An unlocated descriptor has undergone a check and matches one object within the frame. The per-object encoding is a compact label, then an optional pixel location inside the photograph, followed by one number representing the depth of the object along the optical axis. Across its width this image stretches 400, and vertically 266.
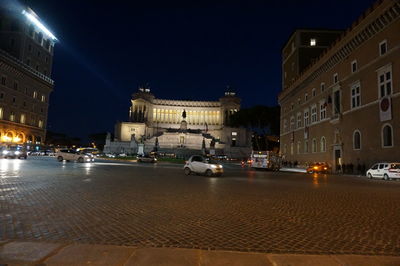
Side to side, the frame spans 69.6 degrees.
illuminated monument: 86.91
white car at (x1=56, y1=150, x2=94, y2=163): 38.47
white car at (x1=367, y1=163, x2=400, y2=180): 24.58
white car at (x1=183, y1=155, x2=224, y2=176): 23.00
